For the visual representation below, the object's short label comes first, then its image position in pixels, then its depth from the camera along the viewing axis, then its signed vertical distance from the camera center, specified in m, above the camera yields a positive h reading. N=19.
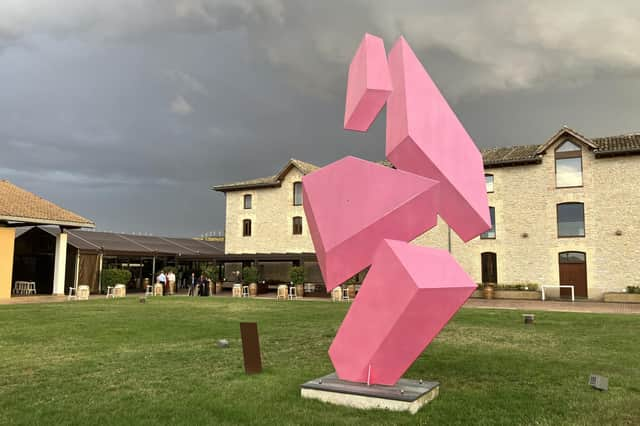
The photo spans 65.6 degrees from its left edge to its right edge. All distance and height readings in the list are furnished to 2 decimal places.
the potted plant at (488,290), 24.88 -1.04
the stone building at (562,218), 23.25 +2.55
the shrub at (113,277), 26.22 -0.61
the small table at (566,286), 22.95 -0.81
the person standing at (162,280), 26.23 -0.74
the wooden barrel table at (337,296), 23.00 -1.31
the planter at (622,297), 22.08 -1.20
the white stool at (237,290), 26.17 -1.22
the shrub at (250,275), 28.16 -0.46
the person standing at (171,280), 27.40 -0.78
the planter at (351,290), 24.14 -1.08
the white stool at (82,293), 22.20 -1.24
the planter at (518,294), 24.02 -1.22
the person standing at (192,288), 27.09 -1.24
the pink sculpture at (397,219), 5.35 +0.58
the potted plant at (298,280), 26.55 -0.68
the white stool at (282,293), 23.92 -1.24
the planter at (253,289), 27.48 -1.25
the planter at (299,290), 26.47 -1.20
